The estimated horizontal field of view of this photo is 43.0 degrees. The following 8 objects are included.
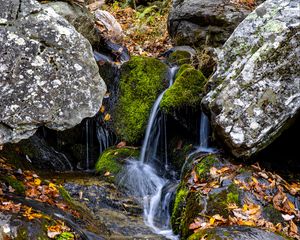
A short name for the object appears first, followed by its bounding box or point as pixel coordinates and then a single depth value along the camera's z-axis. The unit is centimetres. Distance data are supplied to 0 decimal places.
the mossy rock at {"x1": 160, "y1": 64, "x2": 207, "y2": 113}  709
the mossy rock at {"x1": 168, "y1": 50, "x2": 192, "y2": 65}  869
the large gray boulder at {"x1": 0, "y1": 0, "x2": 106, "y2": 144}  412
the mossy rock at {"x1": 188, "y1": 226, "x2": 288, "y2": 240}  386
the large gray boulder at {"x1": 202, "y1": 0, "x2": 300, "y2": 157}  564
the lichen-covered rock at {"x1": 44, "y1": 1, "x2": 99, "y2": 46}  735
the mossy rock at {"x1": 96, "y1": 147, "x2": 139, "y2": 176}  675
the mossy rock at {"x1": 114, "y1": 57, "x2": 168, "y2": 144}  767
